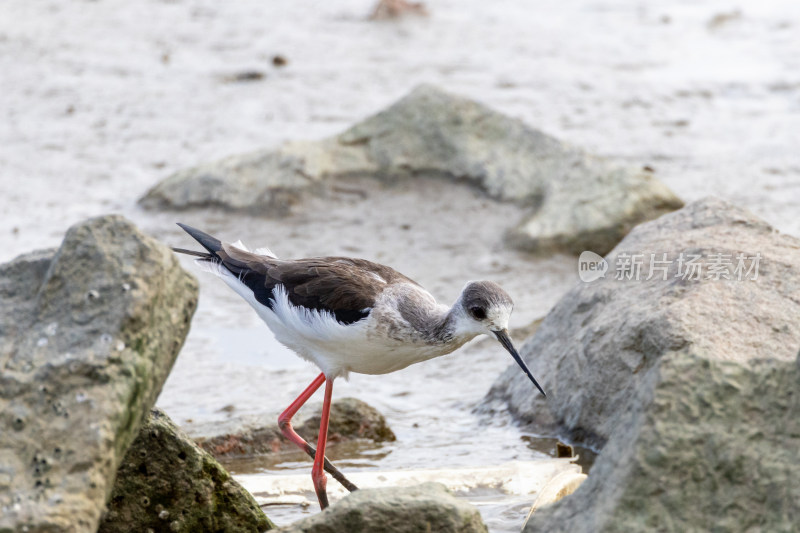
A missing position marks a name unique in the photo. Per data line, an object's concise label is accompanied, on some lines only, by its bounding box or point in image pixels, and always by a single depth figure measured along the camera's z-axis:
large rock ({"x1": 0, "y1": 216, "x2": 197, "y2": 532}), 5.97
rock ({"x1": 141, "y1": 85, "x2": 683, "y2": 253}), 17.44
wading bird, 9.45
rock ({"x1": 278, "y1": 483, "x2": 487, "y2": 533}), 6.82
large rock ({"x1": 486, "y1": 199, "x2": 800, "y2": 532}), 6.29
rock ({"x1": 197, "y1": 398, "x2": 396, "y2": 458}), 11.09
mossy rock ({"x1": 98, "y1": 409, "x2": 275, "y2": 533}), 7.97
